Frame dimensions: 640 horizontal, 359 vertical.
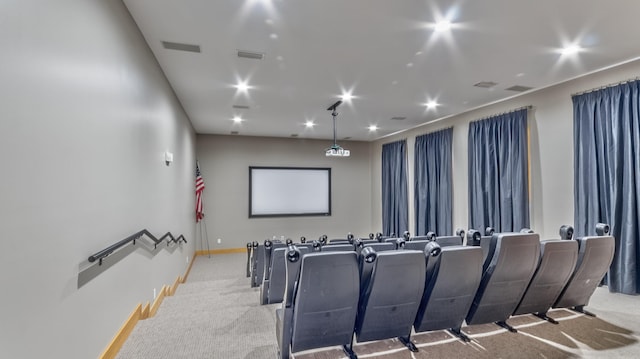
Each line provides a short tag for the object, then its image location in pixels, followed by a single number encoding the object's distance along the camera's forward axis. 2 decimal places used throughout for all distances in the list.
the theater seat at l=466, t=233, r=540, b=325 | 2.66
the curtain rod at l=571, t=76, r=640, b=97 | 4.06
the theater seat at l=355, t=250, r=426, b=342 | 2.32
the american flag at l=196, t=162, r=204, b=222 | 8.03
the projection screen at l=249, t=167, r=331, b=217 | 9.05
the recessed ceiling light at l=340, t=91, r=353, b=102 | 5.18
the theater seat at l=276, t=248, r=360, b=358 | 2.17
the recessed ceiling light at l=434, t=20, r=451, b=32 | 3.00
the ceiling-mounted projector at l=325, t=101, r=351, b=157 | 6.30
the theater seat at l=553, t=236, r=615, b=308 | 2.92
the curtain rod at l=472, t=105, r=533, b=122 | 5.24
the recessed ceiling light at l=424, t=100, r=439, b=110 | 5.77
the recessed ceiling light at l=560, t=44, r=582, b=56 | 3.54
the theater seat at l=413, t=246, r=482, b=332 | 2.48
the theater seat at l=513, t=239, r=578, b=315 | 2.79
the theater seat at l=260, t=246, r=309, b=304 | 3.41
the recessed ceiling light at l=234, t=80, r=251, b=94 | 4.63
